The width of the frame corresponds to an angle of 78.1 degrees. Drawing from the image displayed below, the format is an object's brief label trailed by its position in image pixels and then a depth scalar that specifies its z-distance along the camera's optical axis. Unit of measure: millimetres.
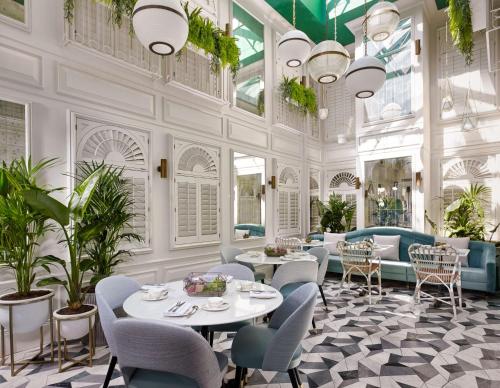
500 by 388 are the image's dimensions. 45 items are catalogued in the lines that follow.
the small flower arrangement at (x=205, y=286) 2342
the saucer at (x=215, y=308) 2000
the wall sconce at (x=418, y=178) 6301
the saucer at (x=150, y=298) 2238
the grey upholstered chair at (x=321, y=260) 4143
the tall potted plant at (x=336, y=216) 7211
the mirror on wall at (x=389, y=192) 6523
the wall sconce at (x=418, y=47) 6344
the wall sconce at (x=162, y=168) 4285
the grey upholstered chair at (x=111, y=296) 2006
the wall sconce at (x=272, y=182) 6391
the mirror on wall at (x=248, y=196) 5586
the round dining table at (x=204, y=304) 1852
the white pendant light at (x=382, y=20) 2732
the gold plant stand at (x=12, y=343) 2584
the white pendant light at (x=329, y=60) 2795
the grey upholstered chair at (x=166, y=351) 1474
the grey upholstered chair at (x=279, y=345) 1837
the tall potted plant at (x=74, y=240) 2549
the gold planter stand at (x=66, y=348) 2699
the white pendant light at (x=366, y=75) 2627
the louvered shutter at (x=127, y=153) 3592
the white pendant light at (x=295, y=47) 2973
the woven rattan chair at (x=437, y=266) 4066
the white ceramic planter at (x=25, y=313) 2598
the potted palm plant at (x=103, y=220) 3141
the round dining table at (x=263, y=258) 3938
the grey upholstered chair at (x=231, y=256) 4422
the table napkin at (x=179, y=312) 1891
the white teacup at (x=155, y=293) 2247
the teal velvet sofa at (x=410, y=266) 4625
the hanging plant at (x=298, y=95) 6582
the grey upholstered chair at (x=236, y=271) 3088
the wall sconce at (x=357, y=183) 7148
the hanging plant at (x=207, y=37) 3688
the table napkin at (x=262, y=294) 2273
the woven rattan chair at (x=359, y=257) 4754
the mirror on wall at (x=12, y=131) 3051
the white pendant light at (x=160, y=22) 2043
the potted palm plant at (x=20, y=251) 2590
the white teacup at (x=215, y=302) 2030
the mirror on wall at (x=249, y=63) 5781
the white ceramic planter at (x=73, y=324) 2704
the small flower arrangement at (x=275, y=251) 4242
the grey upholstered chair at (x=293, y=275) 3188
